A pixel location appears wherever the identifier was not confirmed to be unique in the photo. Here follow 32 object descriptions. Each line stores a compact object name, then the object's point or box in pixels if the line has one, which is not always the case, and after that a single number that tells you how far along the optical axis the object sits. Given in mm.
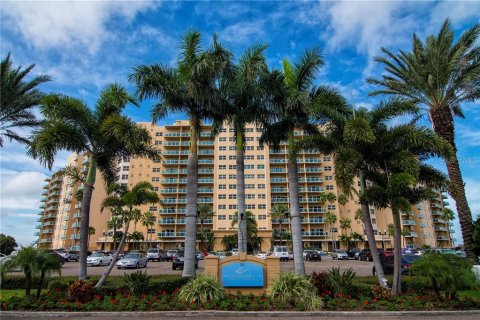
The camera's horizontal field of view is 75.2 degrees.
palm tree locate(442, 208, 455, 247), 74438
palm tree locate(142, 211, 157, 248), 72688
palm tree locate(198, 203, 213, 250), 68562
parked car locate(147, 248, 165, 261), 43188
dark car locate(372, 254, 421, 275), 18609
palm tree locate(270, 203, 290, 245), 69312
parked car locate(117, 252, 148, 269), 27973
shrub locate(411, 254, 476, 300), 9305
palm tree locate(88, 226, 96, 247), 71375
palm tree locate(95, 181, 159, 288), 14083
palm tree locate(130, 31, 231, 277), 13047
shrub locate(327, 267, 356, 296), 10352
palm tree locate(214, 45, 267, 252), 13508
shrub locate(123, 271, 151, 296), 10531
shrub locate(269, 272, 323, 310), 9313
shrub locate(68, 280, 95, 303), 9781
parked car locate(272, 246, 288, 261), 41531
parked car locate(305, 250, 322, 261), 42125
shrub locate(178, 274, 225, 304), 9523
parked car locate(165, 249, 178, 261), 44325
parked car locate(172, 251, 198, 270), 25984
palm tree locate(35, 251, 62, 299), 10000
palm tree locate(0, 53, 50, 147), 16484
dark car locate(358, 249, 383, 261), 38656
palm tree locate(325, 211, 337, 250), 71062
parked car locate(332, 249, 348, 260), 44250
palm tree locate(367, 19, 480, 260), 16797
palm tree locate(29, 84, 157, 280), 12406
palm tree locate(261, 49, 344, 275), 13984
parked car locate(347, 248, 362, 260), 44781
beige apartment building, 74625
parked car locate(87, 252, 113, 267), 33500
